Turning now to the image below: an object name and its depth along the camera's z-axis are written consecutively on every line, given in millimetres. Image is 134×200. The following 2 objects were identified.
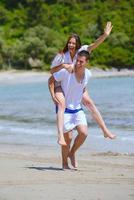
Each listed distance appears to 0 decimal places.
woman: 12327
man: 12405
